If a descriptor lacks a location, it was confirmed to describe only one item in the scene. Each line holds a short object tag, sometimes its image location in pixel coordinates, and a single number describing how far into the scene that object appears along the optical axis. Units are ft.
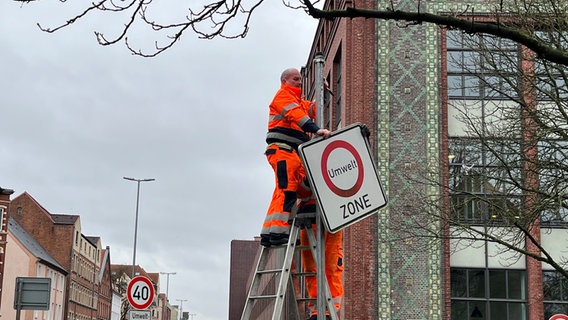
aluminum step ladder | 22.76
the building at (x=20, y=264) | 232.53
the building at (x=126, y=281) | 436.76
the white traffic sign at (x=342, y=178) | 20.33
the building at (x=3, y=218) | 197.26
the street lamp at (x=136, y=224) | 165.17
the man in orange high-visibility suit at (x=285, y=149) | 25.63
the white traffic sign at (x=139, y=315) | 67.66
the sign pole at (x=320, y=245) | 20.45
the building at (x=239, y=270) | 246.68
